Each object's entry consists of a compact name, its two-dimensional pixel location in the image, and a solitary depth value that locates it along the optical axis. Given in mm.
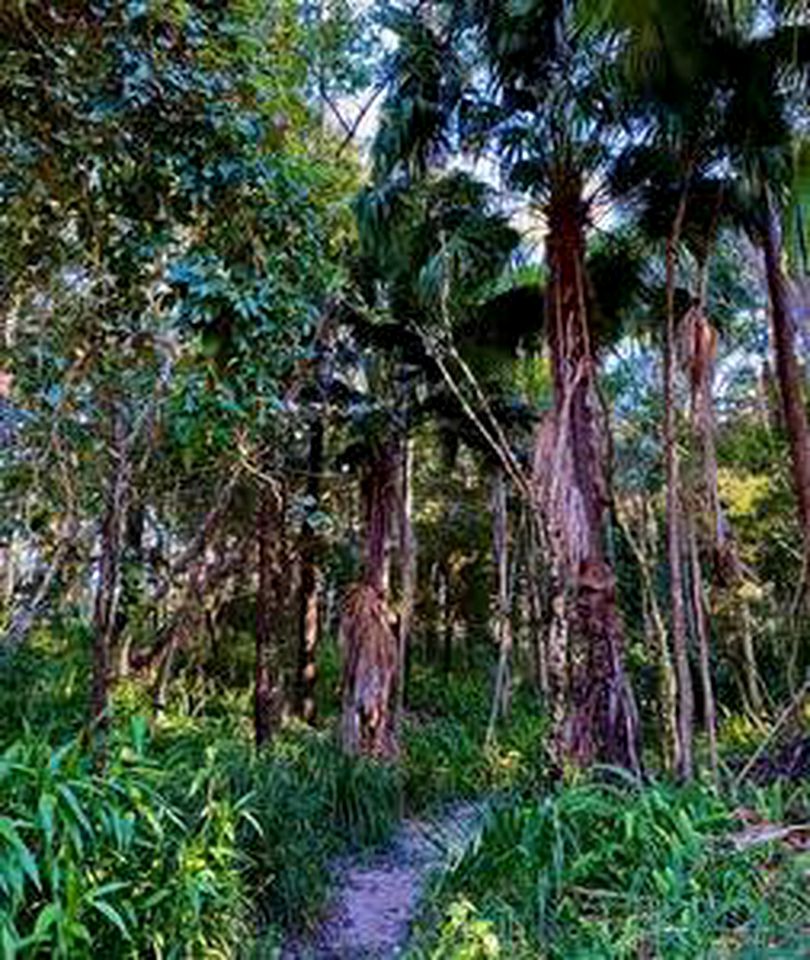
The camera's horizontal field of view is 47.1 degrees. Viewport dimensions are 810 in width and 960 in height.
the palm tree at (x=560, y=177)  6078
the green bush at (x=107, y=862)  2902
